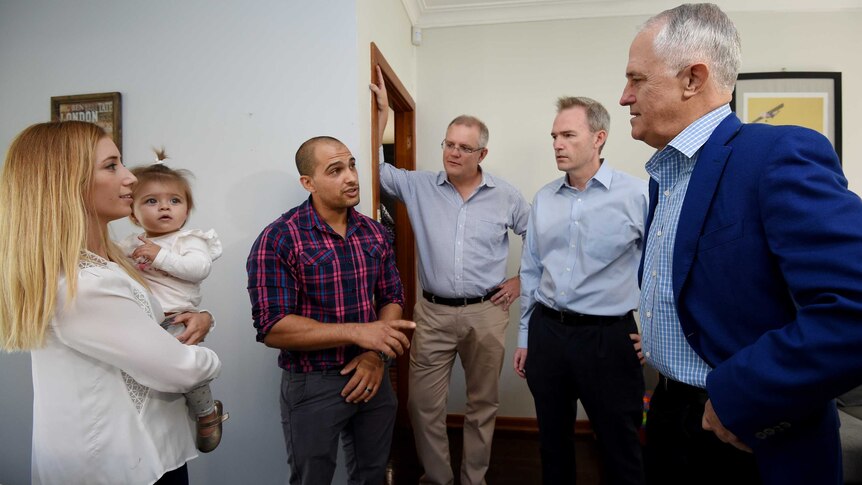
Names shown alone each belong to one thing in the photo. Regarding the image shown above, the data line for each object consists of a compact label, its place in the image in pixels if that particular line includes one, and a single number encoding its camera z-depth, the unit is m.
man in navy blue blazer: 0.70
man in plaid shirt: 1.47
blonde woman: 0.95
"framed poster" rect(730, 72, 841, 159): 2.82
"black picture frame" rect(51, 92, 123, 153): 2.05
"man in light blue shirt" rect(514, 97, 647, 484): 1.77
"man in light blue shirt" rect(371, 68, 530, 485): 2.32
